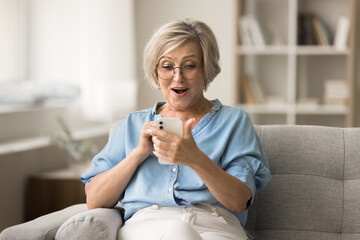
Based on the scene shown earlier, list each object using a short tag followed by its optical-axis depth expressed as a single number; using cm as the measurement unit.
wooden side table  378
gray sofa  263
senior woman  235
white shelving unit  491
